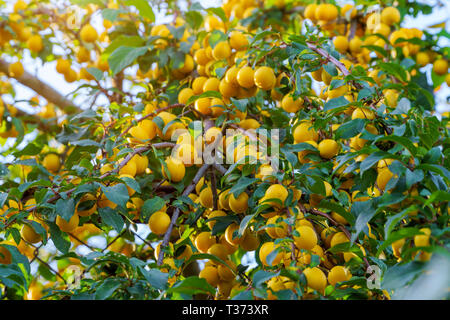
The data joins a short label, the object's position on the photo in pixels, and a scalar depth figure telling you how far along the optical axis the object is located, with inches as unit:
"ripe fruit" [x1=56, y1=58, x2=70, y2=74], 77.1
